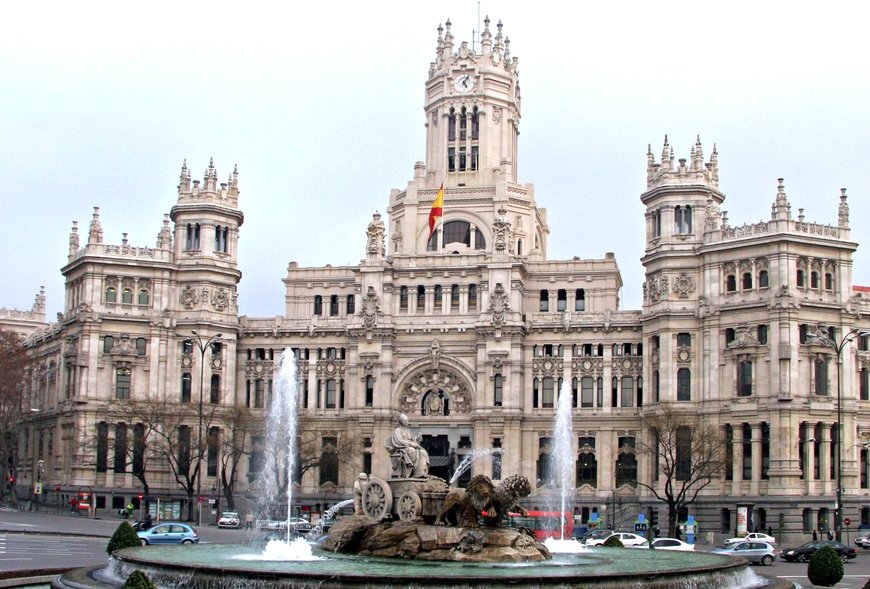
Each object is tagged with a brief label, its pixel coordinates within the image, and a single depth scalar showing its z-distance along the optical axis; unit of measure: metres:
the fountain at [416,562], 33.56
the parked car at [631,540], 74.69
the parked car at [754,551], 67.25
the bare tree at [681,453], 94.75
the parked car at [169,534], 67.44
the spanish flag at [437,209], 113.56
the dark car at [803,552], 69.31
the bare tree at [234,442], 104.28
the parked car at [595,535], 75.81
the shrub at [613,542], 54.99
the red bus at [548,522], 82.60
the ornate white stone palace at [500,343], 97.88
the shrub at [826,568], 46.41
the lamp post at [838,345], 76.19
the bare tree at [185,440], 101.88
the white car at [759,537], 80.28
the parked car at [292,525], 74.97
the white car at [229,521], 95.06
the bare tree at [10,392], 117.06
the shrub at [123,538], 46.69
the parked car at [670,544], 73.06
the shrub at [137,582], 29.88
